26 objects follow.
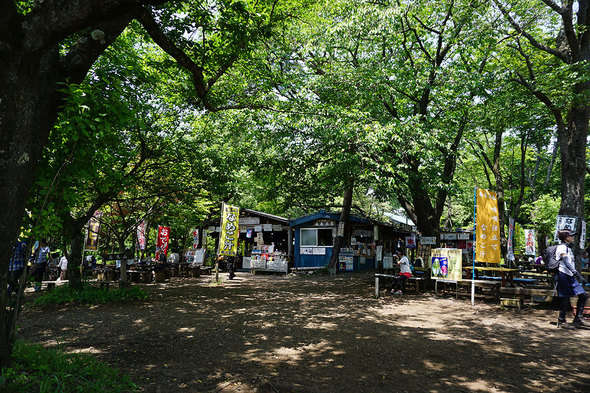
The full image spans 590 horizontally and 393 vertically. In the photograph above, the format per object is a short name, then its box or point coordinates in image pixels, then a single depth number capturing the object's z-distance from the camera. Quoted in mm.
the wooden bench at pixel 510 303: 8923
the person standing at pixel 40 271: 10988
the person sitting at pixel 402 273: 11594
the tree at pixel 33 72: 2879
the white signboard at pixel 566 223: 9141
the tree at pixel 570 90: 9016
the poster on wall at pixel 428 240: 13125
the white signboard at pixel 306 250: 20984
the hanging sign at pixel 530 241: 22036
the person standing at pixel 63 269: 15381
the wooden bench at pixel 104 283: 10148
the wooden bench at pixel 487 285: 9782
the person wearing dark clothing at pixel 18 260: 6804
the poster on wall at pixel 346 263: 19828
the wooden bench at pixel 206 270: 17753
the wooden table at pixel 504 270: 9637
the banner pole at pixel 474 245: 9359
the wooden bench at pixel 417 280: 11892
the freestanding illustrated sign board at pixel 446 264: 10289
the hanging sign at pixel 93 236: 13438
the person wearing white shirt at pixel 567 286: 7062
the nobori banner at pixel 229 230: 14180
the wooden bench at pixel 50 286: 10391
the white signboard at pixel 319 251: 20703
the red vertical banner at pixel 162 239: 19469
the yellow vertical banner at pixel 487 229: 9398
